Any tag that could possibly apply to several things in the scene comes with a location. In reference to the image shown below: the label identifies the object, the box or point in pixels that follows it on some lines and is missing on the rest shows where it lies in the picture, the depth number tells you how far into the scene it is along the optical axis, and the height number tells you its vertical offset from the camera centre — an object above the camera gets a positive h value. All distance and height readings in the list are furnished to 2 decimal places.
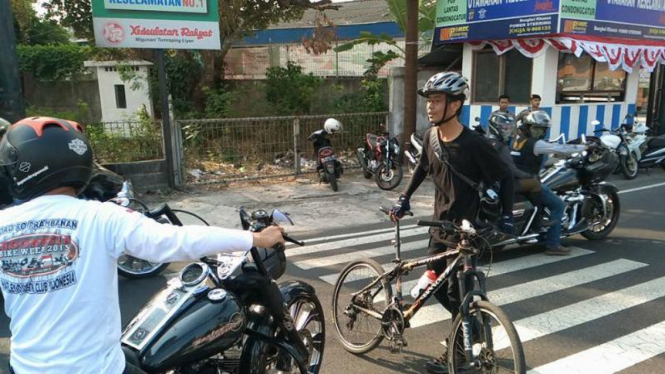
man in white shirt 1.73 -0.51
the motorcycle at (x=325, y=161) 10.10 -1.37
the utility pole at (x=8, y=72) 6.61 +0.24
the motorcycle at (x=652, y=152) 11.91 -1.53
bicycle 3.02 -1.43
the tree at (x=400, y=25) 13.83 +1.58
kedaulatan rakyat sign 8.80 +1.10
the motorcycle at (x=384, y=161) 10.36 -1.44
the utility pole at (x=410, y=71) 11.20 +0.31
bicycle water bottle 3.55 -1.28
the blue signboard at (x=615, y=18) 11.44 +1.47
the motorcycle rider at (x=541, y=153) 6.08 -0.78
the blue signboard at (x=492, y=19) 11.37 +1.46
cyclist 3.40 -0.49
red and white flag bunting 11.42 +0.79
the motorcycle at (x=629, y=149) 11.24 -1.37
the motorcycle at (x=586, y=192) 6.68 -1.37
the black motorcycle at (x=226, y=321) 2.37 -1.07
